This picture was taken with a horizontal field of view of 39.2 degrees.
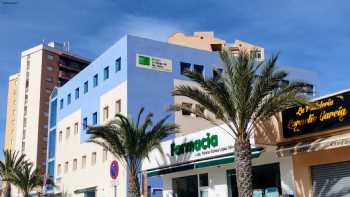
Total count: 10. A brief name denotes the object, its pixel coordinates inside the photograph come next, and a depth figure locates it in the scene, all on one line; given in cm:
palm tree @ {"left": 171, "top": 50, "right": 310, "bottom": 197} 1766
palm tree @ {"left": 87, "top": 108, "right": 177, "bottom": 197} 2673
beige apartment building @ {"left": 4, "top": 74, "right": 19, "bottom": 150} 11969
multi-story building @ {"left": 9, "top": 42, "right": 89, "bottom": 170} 9838
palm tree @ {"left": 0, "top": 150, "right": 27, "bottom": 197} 4862
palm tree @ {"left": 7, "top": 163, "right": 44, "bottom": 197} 4838
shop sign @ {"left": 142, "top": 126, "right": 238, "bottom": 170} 2198
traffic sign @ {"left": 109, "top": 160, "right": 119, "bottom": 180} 1841
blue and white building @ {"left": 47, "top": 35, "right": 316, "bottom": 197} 3612
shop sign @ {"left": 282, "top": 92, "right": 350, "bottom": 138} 1736
